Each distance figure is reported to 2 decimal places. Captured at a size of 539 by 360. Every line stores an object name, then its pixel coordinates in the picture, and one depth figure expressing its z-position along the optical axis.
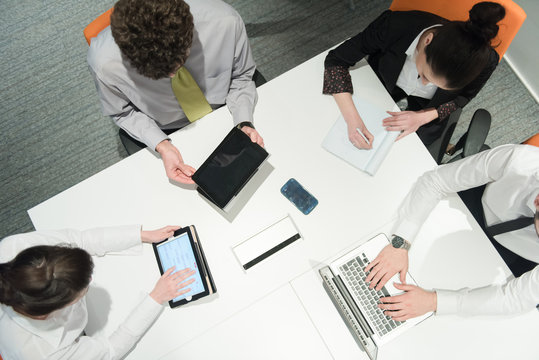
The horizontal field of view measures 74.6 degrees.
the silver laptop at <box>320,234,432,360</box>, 1.17
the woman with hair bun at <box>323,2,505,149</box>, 1.13
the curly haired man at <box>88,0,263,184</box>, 1.04
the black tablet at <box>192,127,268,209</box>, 1.25
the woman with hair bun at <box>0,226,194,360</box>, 1.04
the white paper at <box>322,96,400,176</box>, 1.36
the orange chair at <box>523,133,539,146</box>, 1.39
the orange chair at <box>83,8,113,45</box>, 1.35
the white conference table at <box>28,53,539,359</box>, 1.23
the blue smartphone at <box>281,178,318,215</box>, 1.33
